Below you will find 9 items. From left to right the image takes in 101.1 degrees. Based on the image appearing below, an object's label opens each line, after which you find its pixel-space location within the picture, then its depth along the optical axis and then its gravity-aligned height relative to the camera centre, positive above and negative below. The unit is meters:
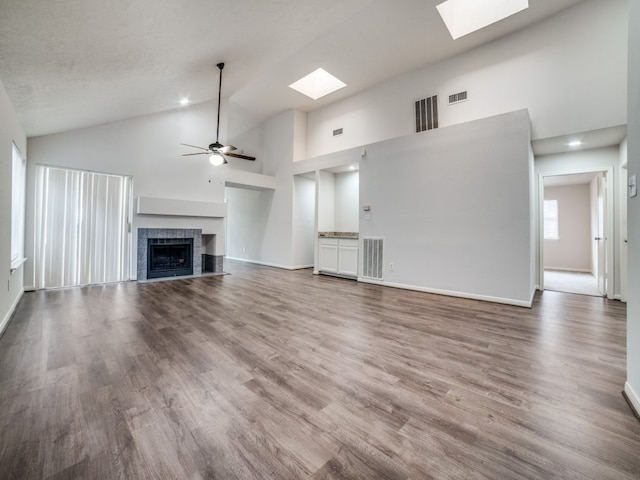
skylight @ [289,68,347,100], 6.28 +3.87
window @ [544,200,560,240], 7.92 +0.73
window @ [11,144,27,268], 3.43 +0.48
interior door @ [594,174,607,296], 4.51 +0.14
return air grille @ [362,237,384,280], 5.33 -0.32
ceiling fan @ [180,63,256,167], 4.80 +1.66
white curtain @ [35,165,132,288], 4.46 +0.24
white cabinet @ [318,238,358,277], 5.91 -0.32
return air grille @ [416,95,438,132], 5.40 +2.71
